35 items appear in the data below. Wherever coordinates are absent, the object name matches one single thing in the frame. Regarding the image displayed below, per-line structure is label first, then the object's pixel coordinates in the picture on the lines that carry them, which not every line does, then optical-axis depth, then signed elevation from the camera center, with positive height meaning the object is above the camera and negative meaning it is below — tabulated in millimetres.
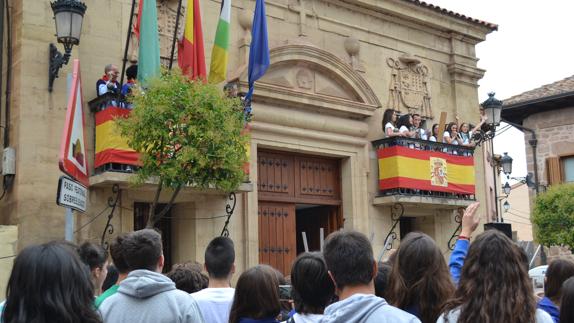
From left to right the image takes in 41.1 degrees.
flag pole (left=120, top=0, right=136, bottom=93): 11953 +3347
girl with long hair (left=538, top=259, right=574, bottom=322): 5138 -244
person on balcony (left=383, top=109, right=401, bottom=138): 15938 +2641
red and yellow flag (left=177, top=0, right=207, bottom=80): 12180 +3321
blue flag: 12859 +3424
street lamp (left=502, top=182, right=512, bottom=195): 26812 +2026
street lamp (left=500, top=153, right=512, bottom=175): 23172 +2471
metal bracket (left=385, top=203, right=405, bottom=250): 16047 +693
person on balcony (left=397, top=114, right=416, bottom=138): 16219 +2661
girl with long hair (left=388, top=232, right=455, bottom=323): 4246 -178
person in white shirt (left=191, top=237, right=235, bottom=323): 5129 -208
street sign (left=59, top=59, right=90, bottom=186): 7836 +1200
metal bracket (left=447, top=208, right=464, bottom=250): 17375 +395
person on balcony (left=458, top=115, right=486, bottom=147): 17125 +2518
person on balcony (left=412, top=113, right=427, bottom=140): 16109 +2497
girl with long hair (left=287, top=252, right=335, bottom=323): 4445 -208
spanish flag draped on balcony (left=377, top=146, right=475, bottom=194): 15555 +1620
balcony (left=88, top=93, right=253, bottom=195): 11461 +1579
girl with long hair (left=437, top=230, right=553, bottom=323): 3488 -191
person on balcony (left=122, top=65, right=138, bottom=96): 12173 +2919
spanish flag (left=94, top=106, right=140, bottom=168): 11469 +1663
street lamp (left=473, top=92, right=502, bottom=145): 16000 +2836
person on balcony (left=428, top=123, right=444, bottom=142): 16503 +2483
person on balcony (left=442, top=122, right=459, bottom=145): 16781 +2500
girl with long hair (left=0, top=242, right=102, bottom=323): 2922 -124
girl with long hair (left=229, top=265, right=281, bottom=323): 4629 -282
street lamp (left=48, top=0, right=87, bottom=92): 9844 +3036
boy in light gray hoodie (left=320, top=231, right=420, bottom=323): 3367 -152
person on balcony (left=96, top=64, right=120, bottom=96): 11782 +2684
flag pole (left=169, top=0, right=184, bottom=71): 12141 +3447
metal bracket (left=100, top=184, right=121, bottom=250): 11961 +758
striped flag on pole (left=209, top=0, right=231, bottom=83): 12469 +3304
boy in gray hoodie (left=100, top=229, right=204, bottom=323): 4070 -221
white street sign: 7238 +604
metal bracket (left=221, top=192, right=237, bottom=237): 13392 +785
